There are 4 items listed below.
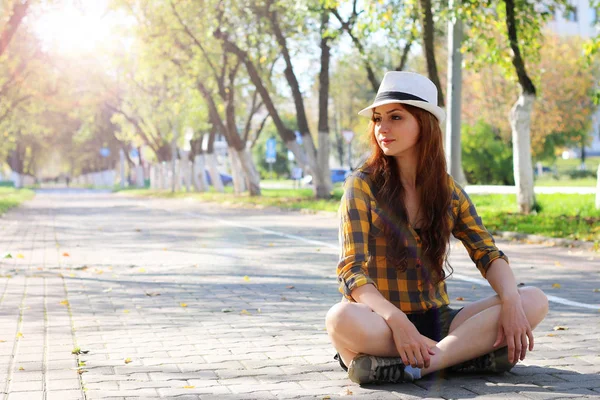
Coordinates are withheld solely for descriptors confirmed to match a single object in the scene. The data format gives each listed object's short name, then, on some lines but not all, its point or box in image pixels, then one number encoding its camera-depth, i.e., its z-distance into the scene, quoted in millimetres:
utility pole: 21625
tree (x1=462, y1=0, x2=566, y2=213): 19484
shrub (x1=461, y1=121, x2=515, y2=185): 45562
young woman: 4926
